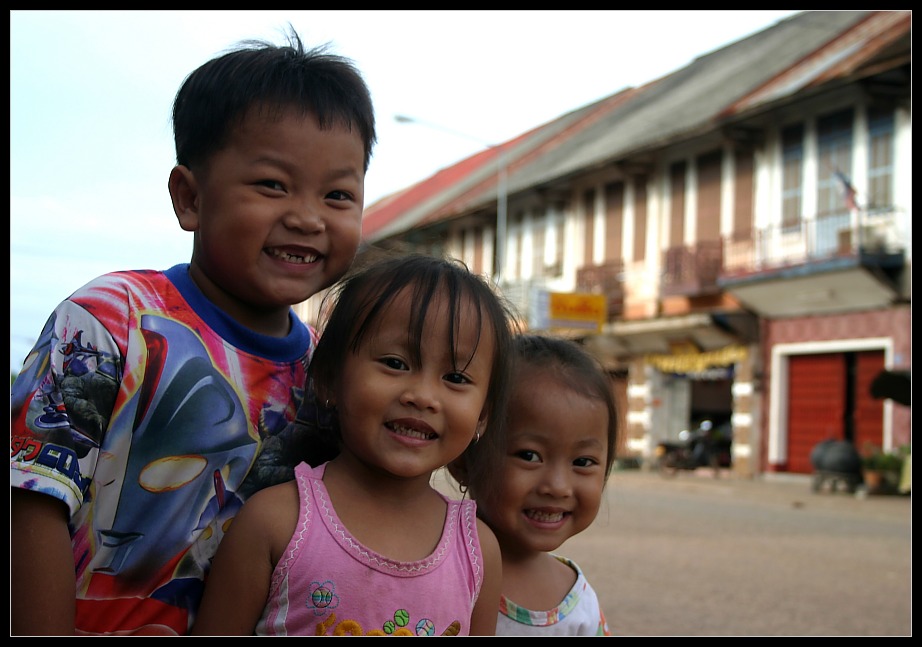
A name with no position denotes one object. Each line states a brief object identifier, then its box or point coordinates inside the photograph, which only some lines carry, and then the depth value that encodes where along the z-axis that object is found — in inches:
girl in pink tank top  64.9
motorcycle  907.4
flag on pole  714.8
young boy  61.5
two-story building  730.2
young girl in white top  82.5
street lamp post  941.8
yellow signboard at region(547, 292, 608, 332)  777.3
